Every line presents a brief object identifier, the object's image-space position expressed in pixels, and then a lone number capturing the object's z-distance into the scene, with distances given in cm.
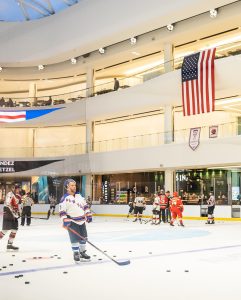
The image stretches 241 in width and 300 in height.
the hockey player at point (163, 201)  1895
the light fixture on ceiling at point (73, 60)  3305
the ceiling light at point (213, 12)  2348
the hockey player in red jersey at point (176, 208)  1756
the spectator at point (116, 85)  3006
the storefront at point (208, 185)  2447
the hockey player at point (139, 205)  2152
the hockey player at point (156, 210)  1932
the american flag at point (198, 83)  2233
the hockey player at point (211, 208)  1941
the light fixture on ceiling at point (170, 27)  2600
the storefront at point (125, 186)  2911
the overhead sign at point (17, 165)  3400
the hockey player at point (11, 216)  995
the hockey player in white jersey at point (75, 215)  818
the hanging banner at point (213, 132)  2362
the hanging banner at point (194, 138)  2412
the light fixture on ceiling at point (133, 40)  2833
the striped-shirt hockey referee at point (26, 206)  1797
